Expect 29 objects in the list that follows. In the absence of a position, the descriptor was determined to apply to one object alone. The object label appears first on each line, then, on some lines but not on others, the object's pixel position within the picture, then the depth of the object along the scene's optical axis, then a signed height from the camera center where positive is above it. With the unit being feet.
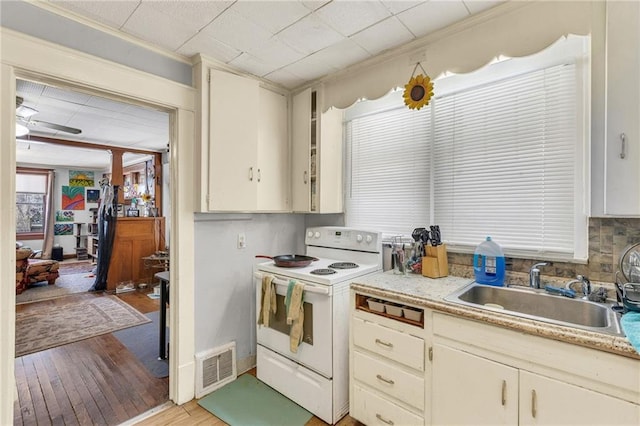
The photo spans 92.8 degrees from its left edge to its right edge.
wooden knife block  6.56 -1.11
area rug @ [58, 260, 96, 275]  21.44 -4.21
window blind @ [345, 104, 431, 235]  7.60 +1.11
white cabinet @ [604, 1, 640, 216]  4.20 +1.44
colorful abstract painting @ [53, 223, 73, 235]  25.47 -1.51
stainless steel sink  4.54 -1.57
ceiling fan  10.30 +3.54
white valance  4.85 +3.13
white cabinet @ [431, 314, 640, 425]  3.58 -2.26
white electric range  6.25 -2.71
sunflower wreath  6.13 +2.46
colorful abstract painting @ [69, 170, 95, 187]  26.37 +2.93
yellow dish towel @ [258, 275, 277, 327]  7.20 -2.06
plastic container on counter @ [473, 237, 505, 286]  5.84 -1.02
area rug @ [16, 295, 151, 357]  10.36 -4.40
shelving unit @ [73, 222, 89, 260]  26.16 -2.61
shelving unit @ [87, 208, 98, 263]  24.44 -2.00
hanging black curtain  16.58 -1.42
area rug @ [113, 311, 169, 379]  8.79 -4.48
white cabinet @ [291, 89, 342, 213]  8.42 +1.59
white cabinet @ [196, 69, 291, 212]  7.04 +1.62
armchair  15.57 -3.32
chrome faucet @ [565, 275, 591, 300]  4.94 -1.20
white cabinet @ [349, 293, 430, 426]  5.20 -2.88
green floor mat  6.42 -4.40
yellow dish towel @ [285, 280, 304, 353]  6.54 -2.19
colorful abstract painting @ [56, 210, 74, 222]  25.63 -0.39
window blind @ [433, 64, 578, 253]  5.65 +1.03
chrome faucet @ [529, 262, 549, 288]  5.46 -1.16
